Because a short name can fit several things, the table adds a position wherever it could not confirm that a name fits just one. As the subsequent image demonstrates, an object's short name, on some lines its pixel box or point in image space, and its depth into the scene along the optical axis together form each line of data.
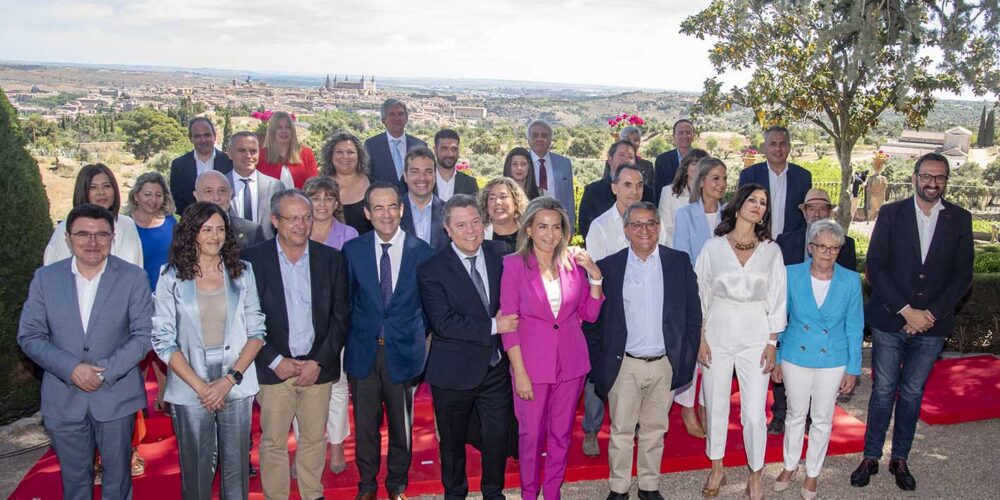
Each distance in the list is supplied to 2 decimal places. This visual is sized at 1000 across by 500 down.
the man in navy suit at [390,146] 7.38
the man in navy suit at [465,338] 4.32
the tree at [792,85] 13.48
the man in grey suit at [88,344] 4.00
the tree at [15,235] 6.12
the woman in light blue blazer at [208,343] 3.94
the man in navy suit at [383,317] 4.47
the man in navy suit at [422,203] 5.53
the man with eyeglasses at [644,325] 4.56
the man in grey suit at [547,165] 7.49
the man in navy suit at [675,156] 7.50
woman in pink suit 4.31
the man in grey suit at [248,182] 6.15
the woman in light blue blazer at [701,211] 5.46
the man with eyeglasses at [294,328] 4.27
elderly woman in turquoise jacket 4.75
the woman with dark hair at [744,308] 4.68
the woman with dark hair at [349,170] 6.21
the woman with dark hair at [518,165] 6.56
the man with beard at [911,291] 5.06
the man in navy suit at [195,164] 6.77
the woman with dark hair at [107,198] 5.04
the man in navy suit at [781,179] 6.34
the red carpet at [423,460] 4.92
